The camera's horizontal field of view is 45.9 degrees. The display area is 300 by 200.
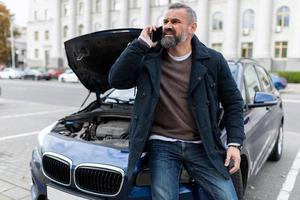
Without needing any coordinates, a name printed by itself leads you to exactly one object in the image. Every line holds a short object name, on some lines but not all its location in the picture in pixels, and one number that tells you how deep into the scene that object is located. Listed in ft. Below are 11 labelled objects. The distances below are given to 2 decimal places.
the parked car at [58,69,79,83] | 110.06
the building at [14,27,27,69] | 235.17
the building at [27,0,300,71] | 122.42
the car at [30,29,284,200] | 8.26
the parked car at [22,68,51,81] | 128.57
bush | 99.90
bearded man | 7.57
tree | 194.90
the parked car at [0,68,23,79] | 134.61
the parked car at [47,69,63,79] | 133.03
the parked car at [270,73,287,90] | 71.74
